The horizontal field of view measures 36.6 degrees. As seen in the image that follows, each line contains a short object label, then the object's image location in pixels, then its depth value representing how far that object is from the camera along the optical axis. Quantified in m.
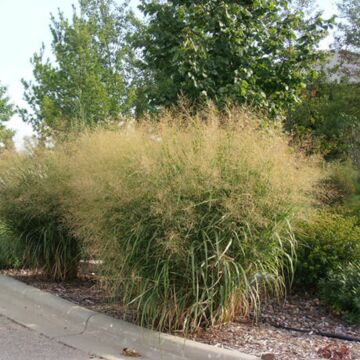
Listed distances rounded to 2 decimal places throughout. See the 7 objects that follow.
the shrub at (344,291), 5.61
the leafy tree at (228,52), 7.83
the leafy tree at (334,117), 16.96
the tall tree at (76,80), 14.67
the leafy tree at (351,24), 20.89
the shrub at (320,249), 6.26
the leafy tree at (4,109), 27.62
